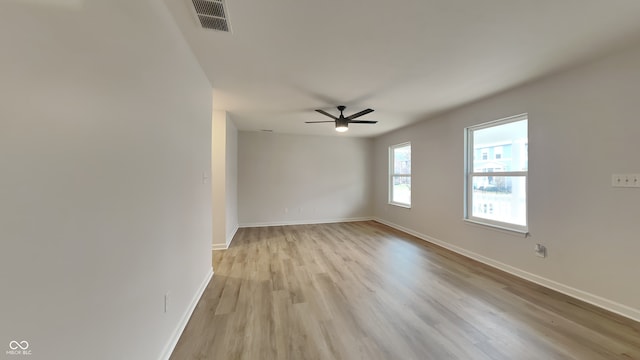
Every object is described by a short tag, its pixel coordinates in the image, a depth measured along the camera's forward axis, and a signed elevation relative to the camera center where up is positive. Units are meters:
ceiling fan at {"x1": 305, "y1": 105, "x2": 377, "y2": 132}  3.73 +0.87
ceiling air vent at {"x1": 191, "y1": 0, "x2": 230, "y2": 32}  1.60 +1.13
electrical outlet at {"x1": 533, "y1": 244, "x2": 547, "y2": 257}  2.86 -0.81
